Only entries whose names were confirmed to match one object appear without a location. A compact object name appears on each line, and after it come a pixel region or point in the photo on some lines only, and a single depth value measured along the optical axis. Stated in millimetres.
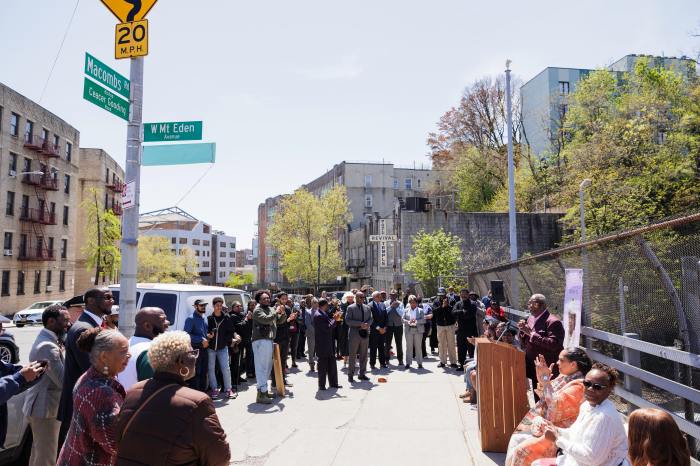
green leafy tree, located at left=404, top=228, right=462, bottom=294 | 30234
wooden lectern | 5973
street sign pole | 6219
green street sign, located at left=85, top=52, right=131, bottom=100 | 6127
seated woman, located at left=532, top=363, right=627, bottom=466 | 3428
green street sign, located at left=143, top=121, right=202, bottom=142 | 7004
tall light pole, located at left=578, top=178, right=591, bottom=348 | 6629
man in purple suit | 6160
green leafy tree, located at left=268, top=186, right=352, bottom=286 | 51469
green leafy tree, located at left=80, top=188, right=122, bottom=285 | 44981
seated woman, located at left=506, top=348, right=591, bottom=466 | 4309
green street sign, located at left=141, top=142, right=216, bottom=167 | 7008
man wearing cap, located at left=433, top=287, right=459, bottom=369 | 12188
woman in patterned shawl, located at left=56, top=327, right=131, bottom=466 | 3141
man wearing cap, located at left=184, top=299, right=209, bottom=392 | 8562
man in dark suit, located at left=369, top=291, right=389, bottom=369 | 12312
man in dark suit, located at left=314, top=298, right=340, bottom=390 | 9734
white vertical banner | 6152
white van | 9008
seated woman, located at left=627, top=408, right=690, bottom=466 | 2535
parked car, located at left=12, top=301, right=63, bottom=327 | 29875
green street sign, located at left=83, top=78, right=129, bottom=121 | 6121
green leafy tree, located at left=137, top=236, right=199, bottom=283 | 65938
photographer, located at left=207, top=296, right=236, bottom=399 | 9281
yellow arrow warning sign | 6543
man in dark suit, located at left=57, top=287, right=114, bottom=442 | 4242
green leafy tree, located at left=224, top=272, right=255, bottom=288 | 109381
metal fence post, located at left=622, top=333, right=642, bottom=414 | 5578
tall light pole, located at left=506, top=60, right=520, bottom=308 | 18859
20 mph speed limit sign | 6582
